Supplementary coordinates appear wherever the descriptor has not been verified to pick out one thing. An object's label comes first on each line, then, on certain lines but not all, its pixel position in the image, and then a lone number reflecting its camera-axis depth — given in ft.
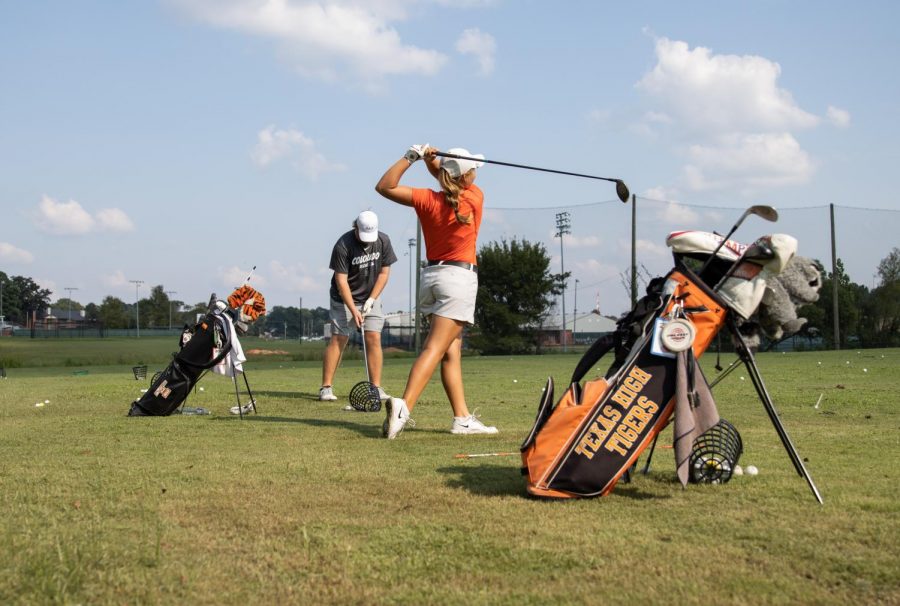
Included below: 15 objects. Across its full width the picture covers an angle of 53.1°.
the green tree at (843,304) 102.13
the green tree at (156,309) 463.42
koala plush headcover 13.41
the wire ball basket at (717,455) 14.24
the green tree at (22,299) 454.40
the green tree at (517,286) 125.90
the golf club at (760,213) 13.06
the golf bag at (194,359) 27.66
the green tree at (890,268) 107.55
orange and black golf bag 12.89
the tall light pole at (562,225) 108.78
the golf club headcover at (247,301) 28.43
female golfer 20.43
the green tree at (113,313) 403.44
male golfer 31.99
